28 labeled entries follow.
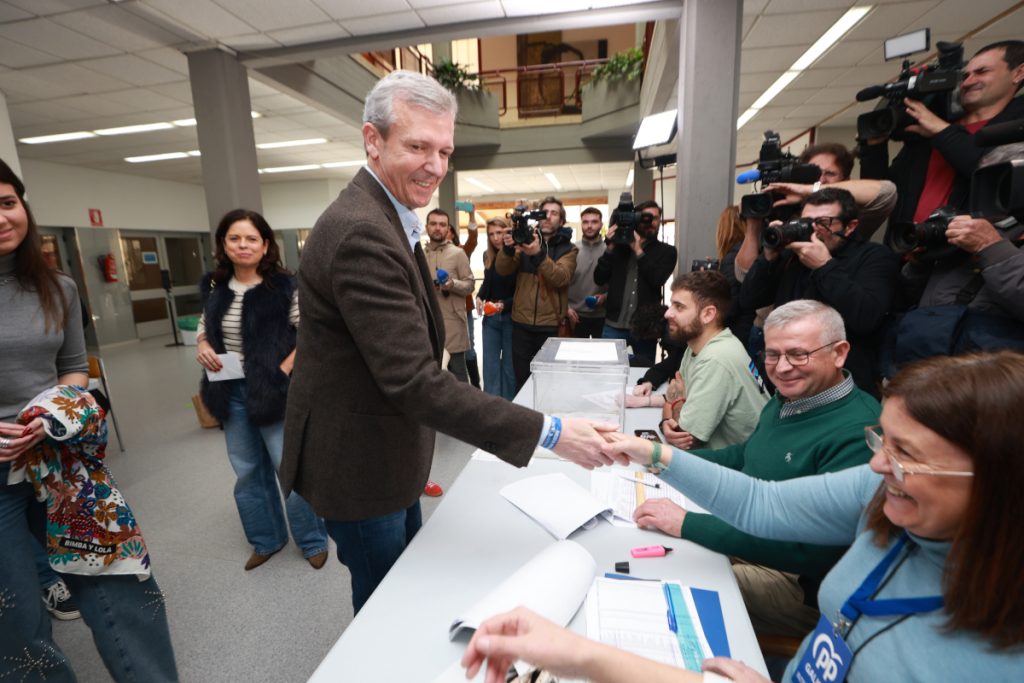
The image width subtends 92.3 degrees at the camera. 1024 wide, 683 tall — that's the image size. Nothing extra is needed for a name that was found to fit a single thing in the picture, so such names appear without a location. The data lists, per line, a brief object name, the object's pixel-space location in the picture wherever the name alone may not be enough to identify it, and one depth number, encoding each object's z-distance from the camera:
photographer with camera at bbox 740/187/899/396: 1.59
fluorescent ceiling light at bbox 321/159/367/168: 8.22
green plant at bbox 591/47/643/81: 7.12
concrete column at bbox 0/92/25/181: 3.68
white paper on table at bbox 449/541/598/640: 0.78
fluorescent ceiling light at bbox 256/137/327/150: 6.66
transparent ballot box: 1.82
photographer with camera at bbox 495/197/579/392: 3.25
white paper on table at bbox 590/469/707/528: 1.17
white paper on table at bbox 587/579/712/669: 0.78
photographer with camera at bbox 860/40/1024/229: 1.56
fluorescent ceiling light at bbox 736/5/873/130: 3.74
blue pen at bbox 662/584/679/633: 0.82
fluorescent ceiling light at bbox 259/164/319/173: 8.41
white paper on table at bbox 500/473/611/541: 1.11
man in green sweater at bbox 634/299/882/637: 1.05
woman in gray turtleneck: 1.17
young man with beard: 1.57
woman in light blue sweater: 0.62
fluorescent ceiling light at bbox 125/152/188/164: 7.12
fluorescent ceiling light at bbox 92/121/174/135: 5.55
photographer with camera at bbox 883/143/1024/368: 1.27
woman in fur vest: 1.96
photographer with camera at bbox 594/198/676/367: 3.00
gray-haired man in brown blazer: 0.90
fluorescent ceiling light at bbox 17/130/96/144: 5.79
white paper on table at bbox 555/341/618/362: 1.88
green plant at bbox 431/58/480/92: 7.61
